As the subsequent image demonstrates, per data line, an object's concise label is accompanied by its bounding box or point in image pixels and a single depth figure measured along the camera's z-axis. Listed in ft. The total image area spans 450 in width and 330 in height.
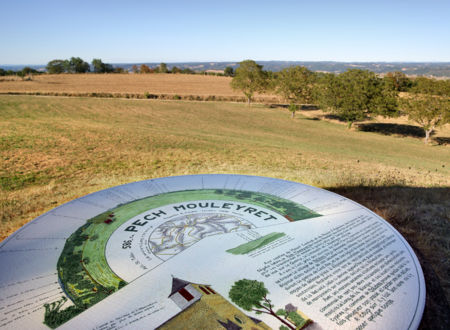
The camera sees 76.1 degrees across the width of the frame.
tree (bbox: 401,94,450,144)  98.02
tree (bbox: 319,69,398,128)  112.06
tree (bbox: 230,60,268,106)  164.86
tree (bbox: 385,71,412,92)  244.01
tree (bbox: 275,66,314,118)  148.25
